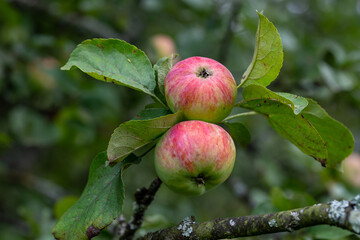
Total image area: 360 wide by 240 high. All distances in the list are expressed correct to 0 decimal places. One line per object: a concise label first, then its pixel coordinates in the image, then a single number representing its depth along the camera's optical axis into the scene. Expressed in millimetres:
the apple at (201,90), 1210
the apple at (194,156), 1188
